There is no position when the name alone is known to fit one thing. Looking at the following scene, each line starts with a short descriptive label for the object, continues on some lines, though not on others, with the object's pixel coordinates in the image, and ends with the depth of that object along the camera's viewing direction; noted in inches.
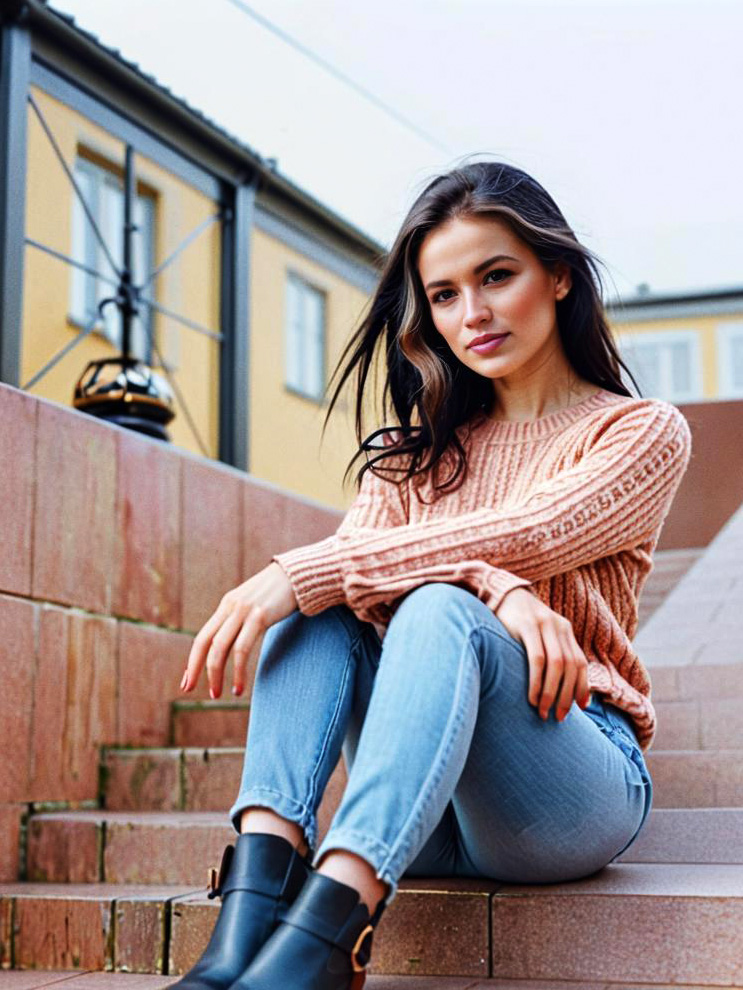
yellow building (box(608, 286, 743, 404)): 572.4
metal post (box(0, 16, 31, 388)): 181.9
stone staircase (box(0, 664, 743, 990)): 61.4
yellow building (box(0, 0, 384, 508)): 190.5
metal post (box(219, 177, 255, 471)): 236.1
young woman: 53.2
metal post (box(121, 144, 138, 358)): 182.2
